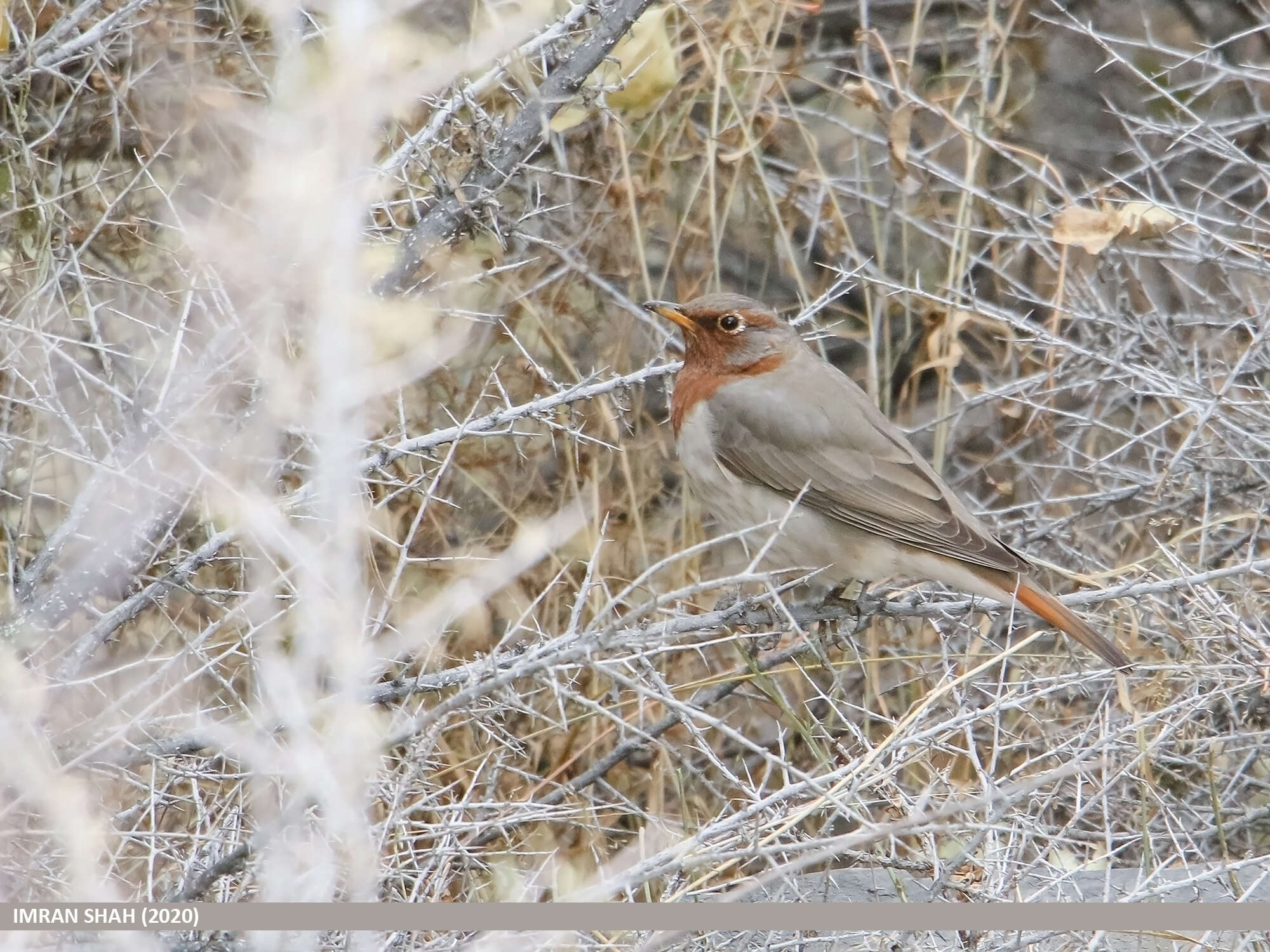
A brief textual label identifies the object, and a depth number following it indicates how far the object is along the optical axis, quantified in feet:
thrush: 27.73
